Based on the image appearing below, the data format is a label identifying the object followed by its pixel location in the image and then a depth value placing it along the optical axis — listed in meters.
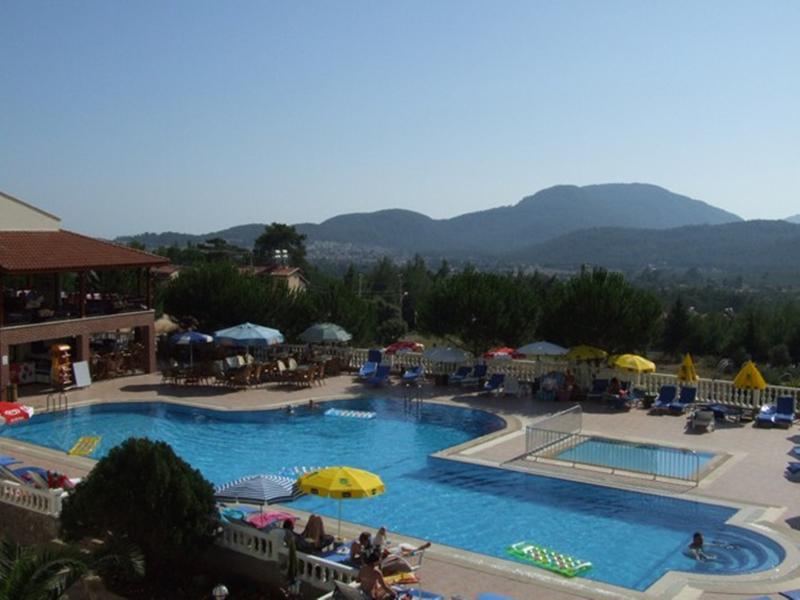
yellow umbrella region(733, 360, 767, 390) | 22.03
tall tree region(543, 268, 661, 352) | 26.06
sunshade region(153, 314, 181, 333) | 37.75
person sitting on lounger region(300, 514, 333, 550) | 12.40
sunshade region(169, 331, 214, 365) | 28.61
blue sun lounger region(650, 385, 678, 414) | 23.70
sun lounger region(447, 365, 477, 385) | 27.98
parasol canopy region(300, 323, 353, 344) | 29.28
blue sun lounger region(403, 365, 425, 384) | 28.27
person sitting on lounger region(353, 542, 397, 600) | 10.63
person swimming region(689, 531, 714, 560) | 13.21
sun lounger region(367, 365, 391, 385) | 28.20
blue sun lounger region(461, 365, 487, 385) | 27.73
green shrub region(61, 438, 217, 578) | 12.02
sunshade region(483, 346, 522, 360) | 27.50
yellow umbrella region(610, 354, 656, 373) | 23.67
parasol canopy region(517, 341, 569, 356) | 25.70
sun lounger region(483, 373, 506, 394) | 26.47
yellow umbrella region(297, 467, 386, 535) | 12.45
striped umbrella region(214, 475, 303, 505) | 13.84
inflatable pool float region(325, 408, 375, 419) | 24.48
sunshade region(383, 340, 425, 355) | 30.28
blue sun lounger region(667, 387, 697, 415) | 23.27
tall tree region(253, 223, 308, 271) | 113.06
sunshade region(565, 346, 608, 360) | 25.45
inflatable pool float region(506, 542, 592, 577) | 12.59
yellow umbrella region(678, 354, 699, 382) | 23.38
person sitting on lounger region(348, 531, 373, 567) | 11.84
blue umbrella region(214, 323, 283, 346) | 27.75
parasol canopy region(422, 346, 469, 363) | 27.25
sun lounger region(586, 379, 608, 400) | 25.20
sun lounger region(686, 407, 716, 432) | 21.28
